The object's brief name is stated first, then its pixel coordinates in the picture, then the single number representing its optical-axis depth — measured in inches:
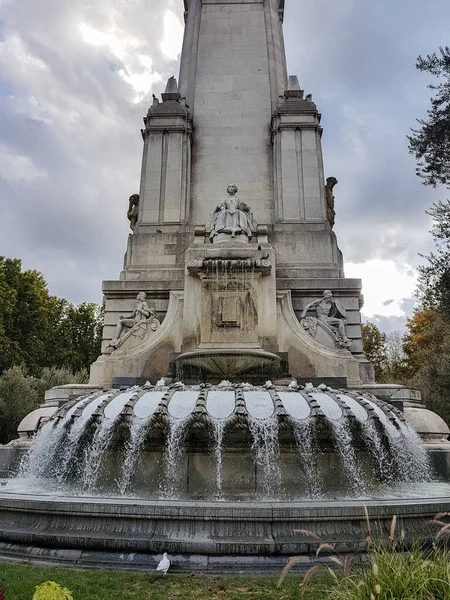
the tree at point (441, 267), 898.1
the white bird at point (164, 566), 197.9
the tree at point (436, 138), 854.5
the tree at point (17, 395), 1312.7
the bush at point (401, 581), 125.2
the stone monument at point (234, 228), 596.4
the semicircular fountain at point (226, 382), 220.7
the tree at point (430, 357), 1160.2
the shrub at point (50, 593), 121.6
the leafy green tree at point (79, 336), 1877.5
